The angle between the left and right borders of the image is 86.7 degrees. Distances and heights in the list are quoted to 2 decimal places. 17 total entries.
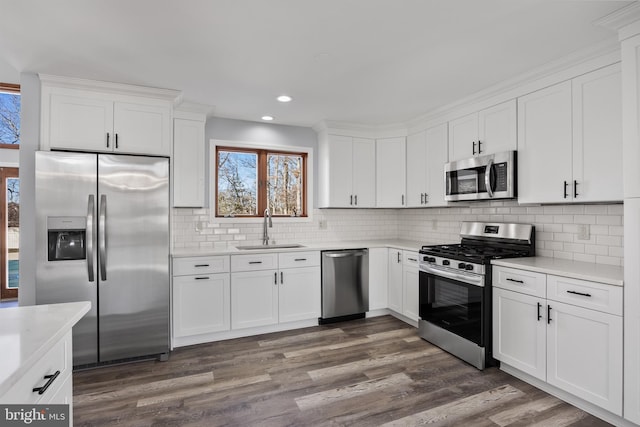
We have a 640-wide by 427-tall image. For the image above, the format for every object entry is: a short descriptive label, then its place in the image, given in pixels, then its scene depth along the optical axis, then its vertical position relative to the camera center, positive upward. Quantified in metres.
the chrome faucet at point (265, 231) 4.21 -0.23
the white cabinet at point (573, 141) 2.35 +0.56
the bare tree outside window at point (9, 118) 4.45 +1.26
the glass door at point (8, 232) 4.70 -0.27
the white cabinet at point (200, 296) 3.34 -0.83
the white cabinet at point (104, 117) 2.89 +0.86
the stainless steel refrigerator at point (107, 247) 2.80 -0.30
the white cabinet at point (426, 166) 3.87 +0.57
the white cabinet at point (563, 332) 2.09 -0.83
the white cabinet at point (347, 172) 4.39 +0.55
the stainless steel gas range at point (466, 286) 2.84 -0.67
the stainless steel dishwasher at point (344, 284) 3.98 -0.85
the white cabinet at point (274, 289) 3.58 -0.84
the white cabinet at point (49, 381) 0.97 -0.55
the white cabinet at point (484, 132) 3.06 +0.80
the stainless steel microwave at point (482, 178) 3.02 +0.35
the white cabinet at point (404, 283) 3.83 -0.82
